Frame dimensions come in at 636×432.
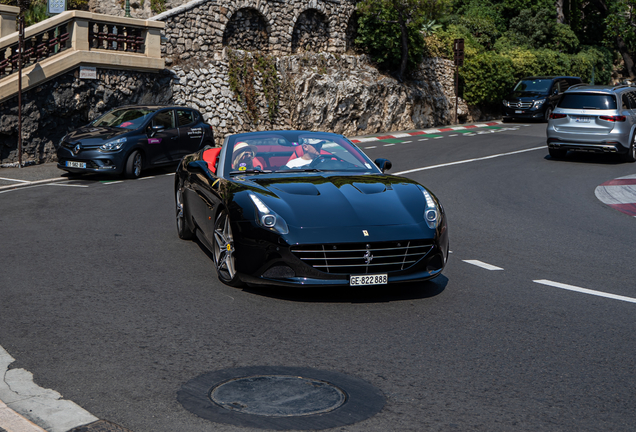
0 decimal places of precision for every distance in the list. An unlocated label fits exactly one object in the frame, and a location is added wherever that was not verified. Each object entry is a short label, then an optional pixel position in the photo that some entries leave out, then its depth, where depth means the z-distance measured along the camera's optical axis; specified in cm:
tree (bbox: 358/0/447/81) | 2781
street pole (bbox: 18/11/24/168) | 1751
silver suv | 1758
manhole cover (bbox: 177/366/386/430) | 390
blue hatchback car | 1563
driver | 761
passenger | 748
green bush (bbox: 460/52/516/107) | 3350
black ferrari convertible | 600
